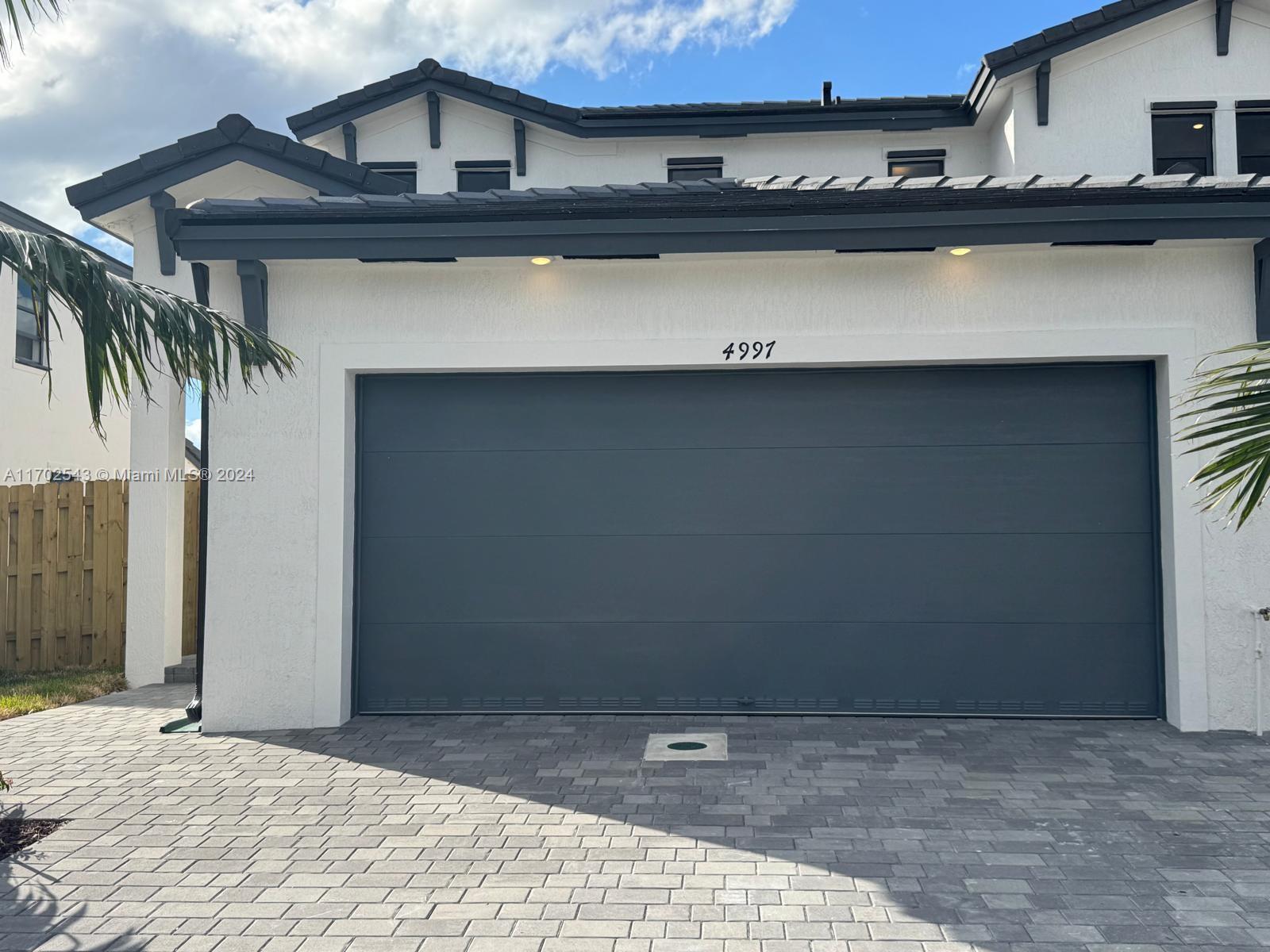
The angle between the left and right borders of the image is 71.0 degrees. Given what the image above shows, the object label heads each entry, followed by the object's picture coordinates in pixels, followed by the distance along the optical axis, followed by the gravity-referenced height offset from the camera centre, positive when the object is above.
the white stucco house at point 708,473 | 6.45 +0.23
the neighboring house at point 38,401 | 13.20 +1.61
